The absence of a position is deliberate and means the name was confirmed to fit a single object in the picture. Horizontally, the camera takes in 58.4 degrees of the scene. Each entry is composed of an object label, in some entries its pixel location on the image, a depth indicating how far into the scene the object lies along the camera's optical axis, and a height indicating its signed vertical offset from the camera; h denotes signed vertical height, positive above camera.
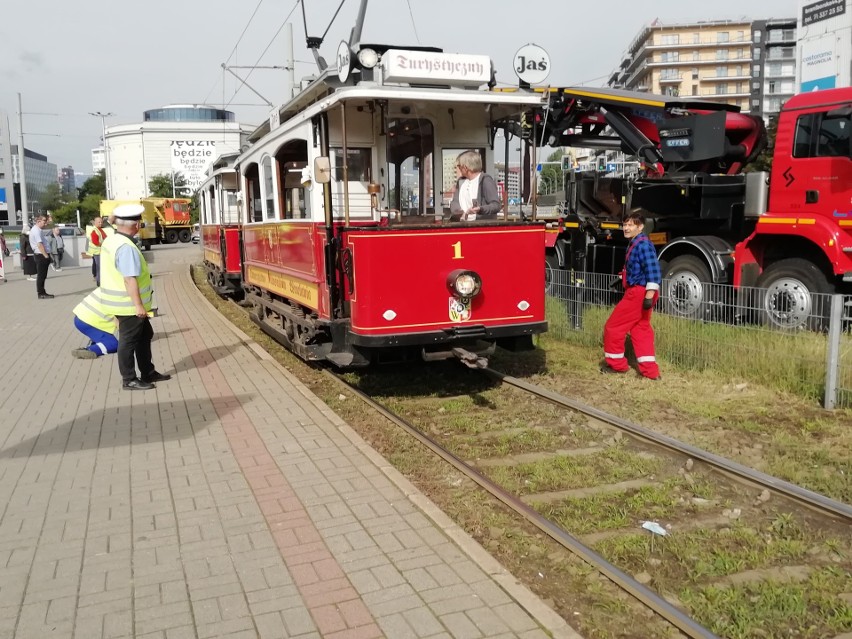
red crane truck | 9.25 +0.39
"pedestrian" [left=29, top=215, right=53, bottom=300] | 17.12 -0.53
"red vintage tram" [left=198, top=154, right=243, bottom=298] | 14.82 +0.07
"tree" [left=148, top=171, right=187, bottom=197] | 81.42 +4.93
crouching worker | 7.82 -0.94
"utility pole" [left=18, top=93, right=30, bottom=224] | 32.50 +3.29
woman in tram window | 7.35 +0.33
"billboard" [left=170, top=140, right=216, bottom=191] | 76.31 +7.59
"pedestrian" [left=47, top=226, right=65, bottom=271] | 28.23 -0.59
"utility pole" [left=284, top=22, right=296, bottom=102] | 22.47 +4.82
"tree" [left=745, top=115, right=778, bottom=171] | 24.08 +2.30
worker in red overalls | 8.02 -0.85
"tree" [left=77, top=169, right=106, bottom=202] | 106.44 +6.36
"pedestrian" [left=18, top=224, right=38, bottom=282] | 24.03 -0.84
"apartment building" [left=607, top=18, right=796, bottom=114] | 98.50 +21.57
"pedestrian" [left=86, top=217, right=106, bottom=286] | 15.38 -0.13
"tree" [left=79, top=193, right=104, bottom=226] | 78.94 +2.57
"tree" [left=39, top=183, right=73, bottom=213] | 102.75 +4.72
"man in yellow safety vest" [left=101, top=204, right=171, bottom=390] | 7.47 -0.56
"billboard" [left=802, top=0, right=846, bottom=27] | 30.05 +8.49
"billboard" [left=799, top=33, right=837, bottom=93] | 30.06 +6.36
